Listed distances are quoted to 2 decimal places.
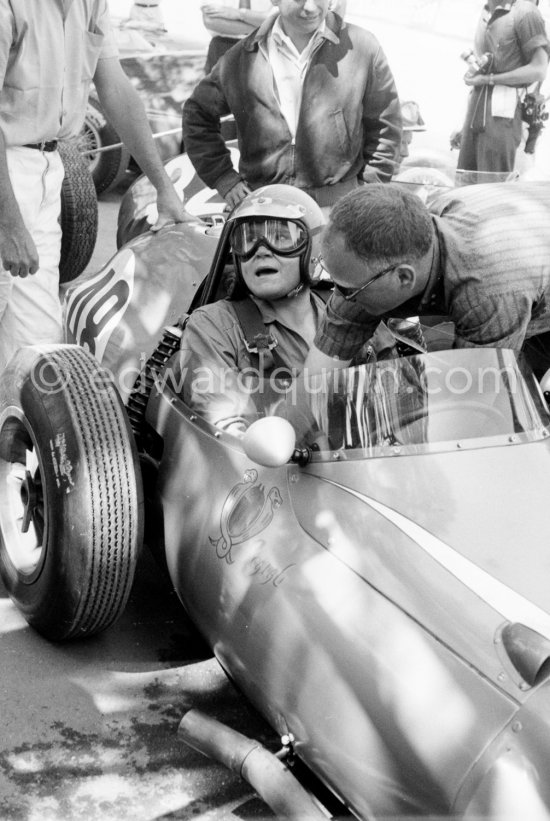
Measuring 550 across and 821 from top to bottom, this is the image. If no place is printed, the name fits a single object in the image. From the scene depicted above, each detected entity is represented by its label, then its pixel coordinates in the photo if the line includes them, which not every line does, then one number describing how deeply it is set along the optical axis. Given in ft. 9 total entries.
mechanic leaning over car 8.88
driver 10.73
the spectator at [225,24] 25.14
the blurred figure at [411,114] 28.43
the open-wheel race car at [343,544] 6.87
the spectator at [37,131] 11.47
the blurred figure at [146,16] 33.30
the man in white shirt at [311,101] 15.93
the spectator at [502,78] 23.89
